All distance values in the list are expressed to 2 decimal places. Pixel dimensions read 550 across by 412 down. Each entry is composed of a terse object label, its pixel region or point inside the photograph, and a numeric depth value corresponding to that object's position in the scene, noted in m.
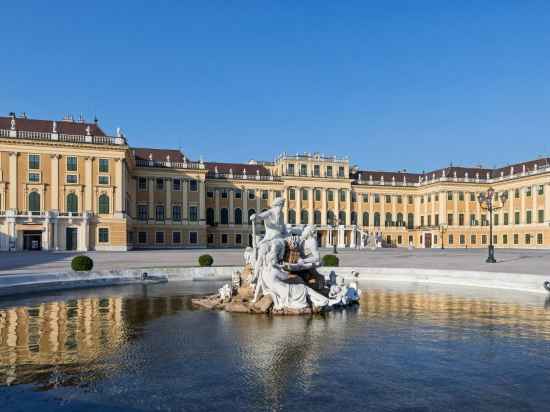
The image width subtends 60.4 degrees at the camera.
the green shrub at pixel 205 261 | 24.58
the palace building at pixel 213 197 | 51.94
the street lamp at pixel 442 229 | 78.12
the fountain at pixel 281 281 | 13.08
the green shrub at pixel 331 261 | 24.31
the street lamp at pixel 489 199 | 32.51
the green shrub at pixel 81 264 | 20.50
